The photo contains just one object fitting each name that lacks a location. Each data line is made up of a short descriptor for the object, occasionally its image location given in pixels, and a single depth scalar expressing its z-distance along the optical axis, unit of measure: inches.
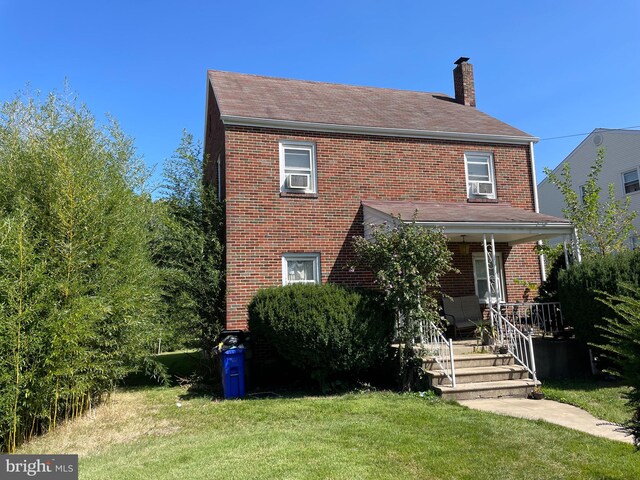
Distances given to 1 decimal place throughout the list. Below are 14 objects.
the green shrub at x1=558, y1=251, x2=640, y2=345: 331.3
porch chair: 428.1
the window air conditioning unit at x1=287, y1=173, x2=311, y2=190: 430.0
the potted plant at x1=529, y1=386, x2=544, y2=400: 305.4
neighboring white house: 774.5
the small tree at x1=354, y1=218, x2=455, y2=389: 321.7
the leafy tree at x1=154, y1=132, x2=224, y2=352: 401.7
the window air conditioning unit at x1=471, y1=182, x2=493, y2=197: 490.3
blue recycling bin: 335.9
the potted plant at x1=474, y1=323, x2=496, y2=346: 366.9
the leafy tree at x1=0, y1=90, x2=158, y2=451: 241.8
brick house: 412.8
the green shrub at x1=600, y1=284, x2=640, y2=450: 140.0
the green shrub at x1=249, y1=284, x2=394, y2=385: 310.0
